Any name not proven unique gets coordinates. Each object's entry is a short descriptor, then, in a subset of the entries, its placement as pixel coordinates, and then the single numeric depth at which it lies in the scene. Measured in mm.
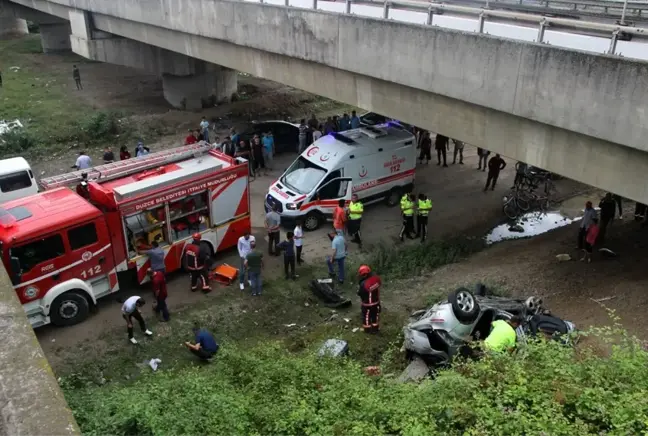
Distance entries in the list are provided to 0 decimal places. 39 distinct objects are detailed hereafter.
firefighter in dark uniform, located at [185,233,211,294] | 12711
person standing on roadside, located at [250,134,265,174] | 19875
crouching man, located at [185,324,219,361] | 10367
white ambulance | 15805
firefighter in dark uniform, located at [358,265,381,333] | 10844
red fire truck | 11156
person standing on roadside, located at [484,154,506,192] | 18344
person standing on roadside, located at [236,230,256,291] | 12828
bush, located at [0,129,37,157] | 22312
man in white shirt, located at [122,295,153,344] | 10914
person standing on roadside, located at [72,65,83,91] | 31841
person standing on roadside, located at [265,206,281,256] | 14280
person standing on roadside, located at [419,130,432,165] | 21184
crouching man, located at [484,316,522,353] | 8255
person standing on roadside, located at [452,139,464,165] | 21203
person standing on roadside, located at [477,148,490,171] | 20641
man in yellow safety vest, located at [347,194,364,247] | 14836
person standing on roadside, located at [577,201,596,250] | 13156
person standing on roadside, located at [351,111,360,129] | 21336
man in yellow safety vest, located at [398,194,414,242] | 15195
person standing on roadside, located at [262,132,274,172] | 20344
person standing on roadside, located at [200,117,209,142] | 21844
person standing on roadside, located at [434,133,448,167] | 20667
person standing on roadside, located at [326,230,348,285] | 12922
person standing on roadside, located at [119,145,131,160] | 18219
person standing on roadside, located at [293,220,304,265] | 13672
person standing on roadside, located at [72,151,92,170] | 18547
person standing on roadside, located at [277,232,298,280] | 13117
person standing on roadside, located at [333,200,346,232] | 14539
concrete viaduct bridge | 9492
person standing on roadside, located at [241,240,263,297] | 12375
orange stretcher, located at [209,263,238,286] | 13422
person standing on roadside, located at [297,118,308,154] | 21781
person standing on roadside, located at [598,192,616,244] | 13922
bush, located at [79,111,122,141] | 23688
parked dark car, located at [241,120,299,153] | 22298
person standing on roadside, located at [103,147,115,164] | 18797
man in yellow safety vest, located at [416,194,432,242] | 14984
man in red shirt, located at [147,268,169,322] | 11523
